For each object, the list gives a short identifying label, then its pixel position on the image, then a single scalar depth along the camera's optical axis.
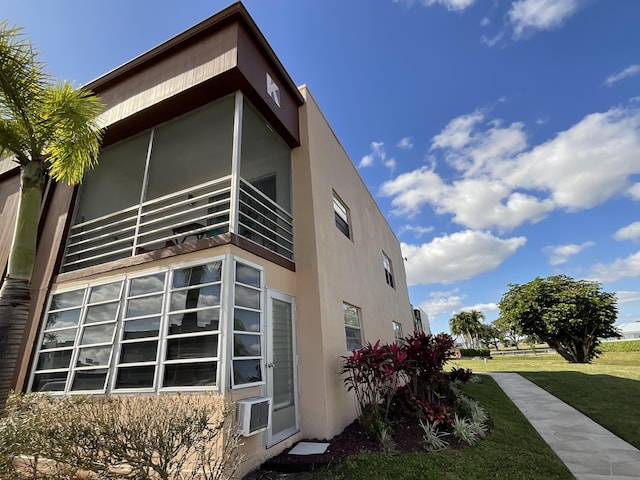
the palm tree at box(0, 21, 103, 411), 4.78
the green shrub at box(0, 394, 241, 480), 2.79
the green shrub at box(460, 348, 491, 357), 35.04
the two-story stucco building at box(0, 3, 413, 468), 4.75
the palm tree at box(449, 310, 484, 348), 55.00
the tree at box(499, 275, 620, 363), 21.95
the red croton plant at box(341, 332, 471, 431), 5.82
